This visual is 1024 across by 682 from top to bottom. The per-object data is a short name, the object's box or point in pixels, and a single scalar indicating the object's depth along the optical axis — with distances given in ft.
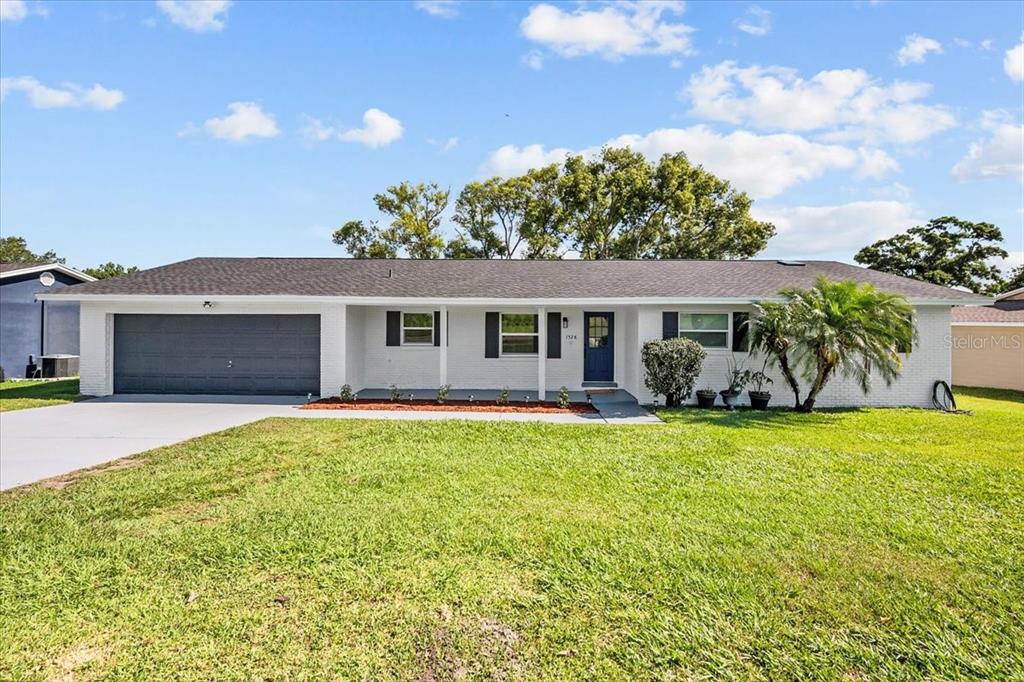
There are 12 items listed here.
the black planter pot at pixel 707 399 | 37.50
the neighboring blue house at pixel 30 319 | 55.42
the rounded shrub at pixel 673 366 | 35.96
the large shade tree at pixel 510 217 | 100.94
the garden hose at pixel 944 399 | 38.06
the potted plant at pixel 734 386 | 37.65
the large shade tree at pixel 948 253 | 104.01
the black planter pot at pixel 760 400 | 37.24
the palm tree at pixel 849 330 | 33.22
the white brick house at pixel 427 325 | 39.27
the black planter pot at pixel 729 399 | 37.63
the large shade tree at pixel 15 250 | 160.97
